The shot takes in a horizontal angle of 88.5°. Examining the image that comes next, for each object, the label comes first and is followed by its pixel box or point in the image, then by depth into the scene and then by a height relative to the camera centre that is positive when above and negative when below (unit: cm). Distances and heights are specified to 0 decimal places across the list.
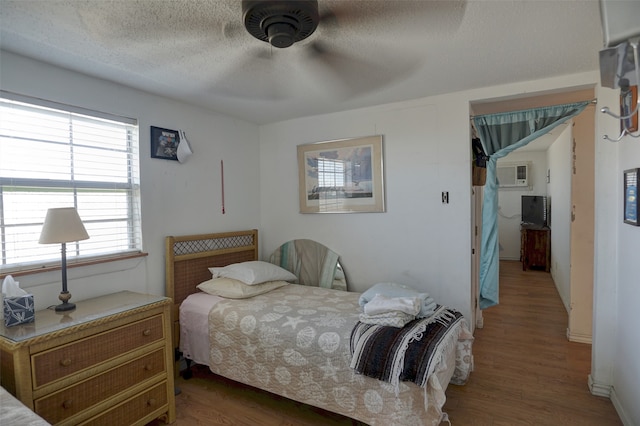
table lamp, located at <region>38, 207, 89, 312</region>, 189 -11
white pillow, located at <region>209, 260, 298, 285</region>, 286 -57
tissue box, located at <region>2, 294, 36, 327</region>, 172 -52
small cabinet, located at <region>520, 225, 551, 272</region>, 623 -84
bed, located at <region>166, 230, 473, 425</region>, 184 -94
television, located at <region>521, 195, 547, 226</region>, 652 -12
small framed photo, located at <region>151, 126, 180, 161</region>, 274 +57
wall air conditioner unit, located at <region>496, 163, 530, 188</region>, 716 +66
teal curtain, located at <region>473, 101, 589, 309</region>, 256 +54
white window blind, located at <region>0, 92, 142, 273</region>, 199 +24
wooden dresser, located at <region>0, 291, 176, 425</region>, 160 -83
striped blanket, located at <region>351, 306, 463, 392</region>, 177 -81
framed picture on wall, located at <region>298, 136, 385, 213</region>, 318 +32
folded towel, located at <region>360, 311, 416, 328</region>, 204 -72
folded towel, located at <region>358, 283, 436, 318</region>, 226 -64
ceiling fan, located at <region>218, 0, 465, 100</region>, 131 +91
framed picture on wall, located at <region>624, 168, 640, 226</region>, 187 +4
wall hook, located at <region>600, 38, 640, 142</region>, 101 +46
